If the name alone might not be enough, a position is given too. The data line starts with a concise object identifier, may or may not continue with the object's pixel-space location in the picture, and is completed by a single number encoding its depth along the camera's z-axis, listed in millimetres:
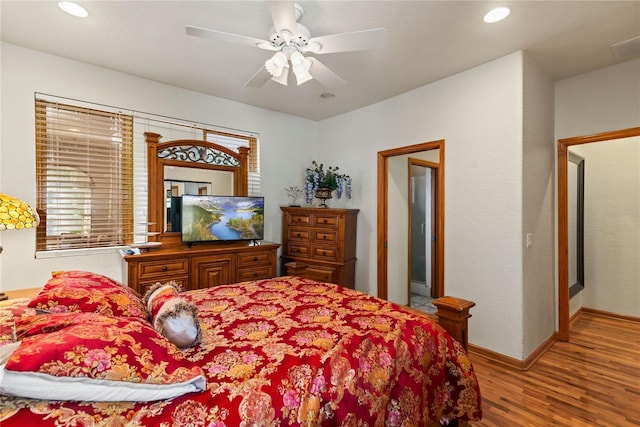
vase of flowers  4152
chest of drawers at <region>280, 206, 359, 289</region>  3832
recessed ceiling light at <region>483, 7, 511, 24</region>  2110
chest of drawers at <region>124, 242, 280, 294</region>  2861
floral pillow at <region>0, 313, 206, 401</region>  859
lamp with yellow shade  1925
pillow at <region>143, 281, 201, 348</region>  1342
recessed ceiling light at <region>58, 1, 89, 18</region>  2080
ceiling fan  1761
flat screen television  3391
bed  902
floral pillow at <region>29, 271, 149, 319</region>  1405
